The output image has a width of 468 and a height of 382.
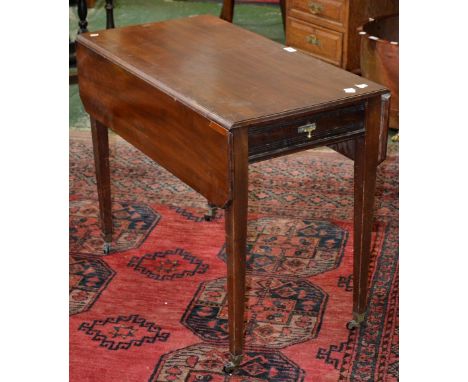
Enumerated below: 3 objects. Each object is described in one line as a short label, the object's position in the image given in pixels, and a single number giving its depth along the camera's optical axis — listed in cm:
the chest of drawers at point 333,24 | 461
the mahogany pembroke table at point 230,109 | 203
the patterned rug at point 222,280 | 241
